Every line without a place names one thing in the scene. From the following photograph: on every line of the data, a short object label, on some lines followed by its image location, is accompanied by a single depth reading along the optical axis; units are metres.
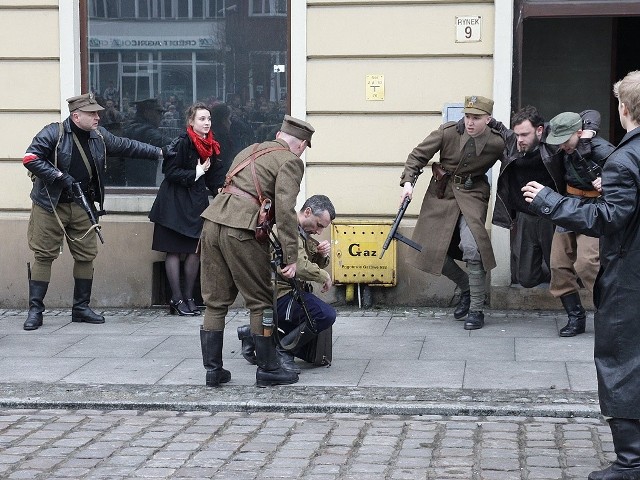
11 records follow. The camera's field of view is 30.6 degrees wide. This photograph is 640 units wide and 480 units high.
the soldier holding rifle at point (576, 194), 8.02
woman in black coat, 9.57
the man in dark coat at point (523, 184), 8.47
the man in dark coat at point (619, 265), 4.84
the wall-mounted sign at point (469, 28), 9.55
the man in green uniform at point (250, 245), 6.80
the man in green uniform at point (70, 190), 9.04
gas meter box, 9.70
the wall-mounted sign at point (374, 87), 9.73
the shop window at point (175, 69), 10.20
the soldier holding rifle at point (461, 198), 8.83
